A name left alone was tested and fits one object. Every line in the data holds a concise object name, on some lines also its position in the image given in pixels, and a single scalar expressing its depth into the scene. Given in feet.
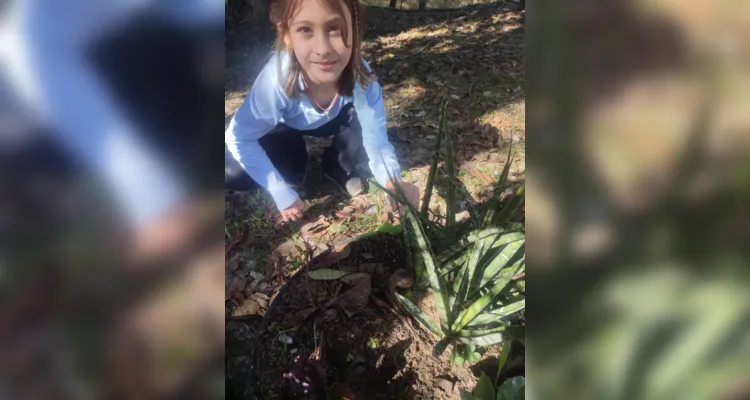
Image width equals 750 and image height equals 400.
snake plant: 2.64
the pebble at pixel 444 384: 2.68
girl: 2.09
